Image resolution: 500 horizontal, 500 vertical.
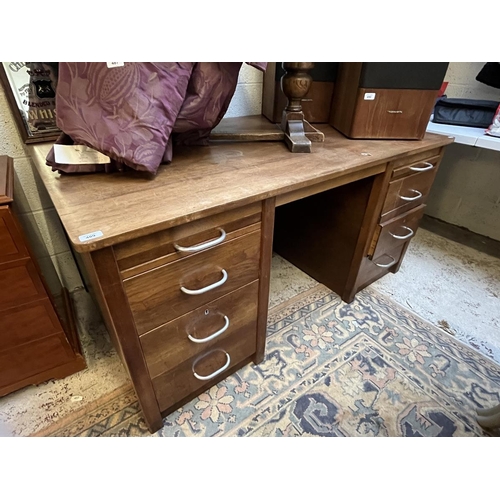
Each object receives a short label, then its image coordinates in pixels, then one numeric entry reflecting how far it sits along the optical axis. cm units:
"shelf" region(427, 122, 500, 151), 122
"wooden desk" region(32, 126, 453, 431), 56
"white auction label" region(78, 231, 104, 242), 47
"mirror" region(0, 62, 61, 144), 86
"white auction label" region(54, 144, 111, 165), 66
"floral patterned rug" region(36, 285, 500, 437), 92
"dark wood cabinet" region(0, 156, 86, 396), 72
